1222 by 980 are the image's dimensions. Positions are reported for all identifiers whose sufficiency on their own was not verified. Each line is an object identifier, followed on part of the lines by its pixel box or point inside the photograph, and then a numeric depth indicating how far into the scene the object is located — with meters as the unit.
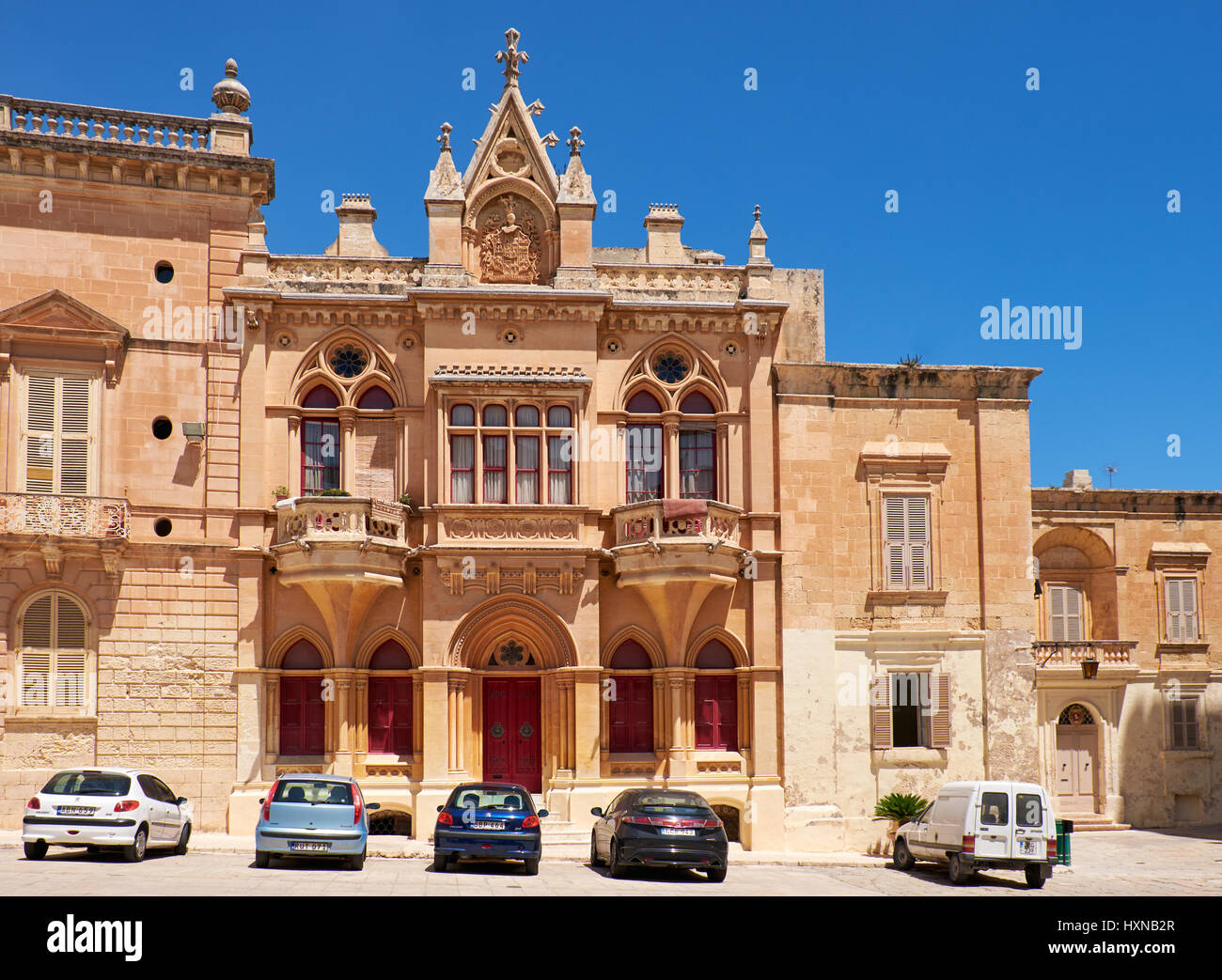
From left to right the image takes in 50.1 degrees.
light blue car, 20.64
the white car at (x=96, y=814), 20.36
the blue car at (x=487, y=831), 20.75
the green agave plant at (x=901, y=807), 28.38
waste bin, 24.69
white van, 22.02
